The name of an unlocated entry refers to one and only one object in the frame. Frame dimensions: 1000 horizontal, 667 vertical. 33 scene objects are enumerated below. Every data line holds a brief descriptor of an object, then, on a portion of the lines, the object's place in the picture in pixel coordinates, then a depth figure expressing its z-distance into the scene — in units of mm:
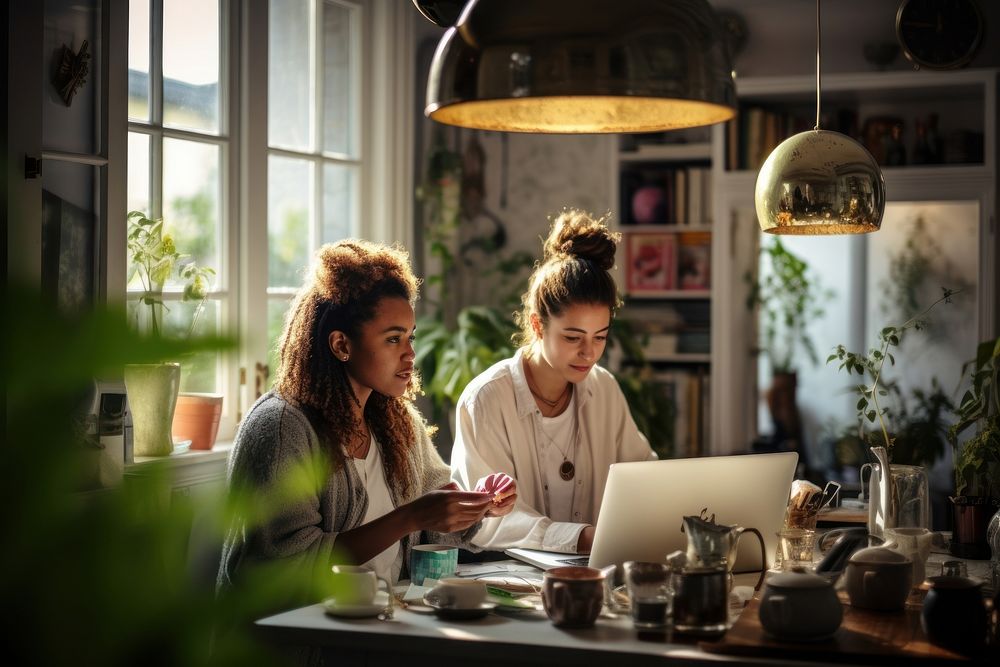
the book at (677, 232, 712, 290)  4711
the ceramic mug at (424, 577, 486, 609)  1764
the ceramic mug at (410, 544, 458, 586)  2037
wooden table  1561
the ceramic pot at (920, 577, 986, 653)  1572
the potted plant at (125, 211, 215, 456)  2994
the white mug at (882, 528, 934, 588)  2072
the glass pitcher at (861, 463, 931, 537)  2258
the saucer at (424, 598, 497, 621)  1754
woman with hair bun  2738
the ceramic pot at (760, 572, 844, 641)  1595
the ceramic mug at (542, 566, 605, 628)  1706
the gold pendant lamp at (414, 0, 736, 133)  1367
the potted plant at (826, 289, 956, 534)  2258
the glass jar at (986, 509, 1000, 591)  2020
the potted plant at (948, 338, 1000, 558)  2422
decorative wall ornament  2650
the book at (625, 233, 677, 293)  4727
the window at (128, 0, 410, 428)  3285
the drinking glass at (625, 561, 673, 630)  1701
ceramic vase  2984
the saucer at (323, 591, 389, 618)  1755
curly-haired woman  2082
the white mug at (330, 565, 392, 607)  1759
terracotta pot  3293
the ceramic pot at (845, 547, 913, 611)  1806
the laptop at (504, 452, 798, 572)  1973
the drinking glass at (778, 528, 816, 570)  2189
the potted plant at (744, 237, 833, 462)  4844
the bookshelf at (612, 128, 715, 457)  4707
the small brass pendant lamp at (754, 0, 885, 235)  2295
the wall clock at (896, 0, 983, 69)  4105
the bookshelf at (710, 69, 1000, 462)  4293
